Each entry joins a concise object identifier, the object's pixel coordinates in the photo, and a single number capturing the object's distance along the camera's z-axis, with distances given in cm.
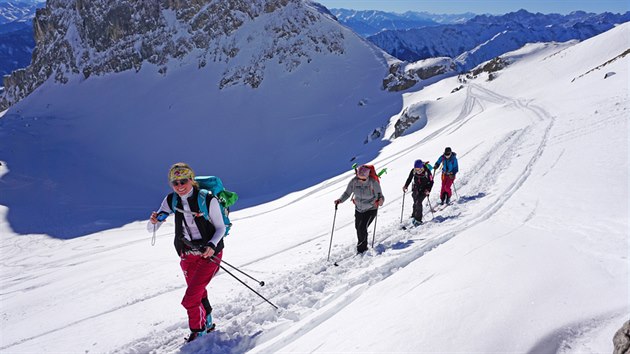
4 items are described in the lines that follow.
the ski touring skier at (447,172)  1139
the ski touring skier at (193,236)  487
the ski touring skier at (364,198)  786
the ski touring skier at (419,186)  977
